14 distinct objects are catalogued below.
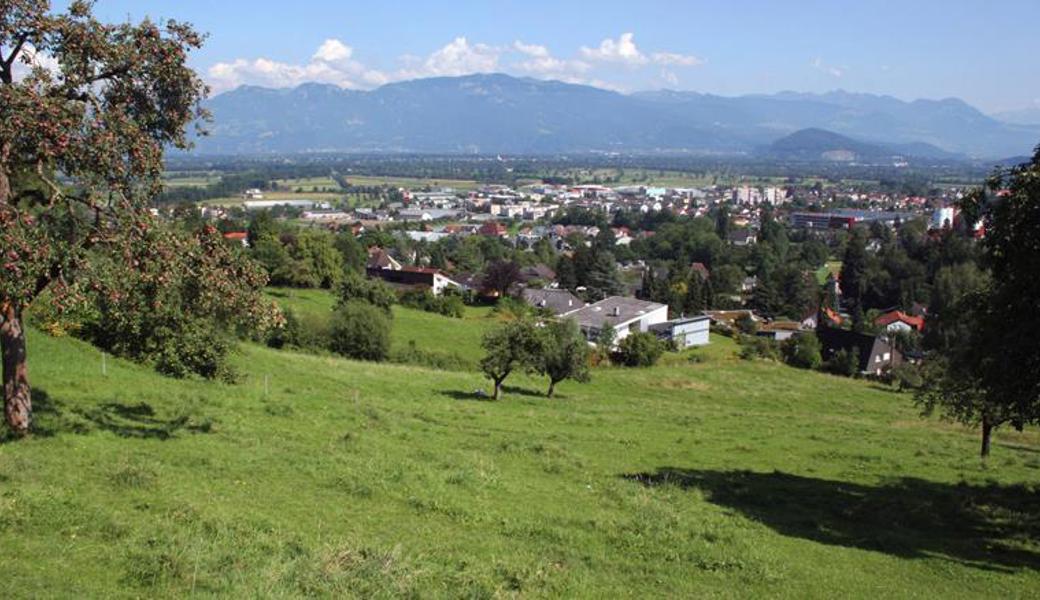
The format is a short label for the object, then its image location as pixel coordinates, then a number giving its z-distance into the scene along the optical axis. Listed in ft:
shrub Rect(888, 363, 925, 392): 154.30
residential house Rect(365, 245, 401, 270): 330.48
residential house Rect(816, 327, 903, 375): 214.07
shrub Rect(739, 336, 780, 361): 203.92
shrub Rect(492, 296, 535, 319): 235.61
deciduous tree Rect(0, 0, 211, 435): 38.52
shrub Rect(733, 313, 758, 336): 266.98
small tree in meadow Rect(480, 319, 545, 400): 105.70
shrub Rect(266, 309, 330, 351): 141.38
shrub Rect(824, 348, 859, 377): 193.67
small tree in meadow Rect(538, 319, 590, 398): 111.86
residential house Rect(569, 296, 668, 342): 229.66
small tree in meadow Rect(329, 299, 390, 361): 143.33
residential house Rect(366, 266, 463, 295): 275.59
